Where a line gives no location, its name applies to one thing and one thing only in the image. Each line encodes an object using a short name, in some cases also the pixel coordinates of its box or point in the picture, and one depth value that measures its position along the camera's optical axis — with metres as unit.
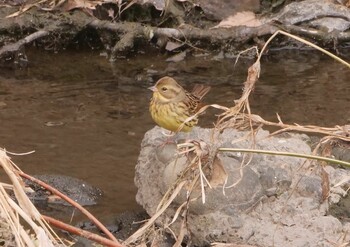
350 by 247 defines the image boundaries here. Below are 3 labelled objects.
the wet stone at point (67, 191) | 12.84
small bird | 12.29
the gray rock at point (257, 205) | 10.09
